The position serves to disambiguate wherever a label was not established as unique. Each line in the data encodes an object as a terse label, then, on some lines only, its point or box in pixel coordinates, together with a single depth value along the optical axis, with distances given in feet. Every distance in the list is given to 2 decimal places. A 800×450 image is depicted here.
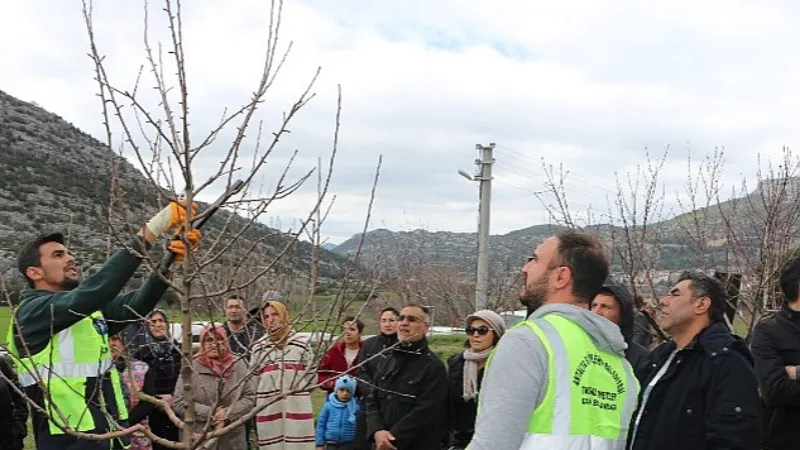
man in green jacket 11.41
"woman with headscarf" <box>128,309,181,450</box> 22.59
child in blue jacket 22.67
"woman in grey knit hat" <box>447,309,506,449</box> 21.15
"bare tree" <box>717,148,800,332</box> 24.23
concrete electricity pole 52.39
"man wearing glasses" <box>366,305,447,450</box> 20.80
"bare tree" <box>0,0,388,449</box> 10.27
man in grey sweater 8.13
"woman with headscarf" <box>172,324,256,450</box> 16.60
